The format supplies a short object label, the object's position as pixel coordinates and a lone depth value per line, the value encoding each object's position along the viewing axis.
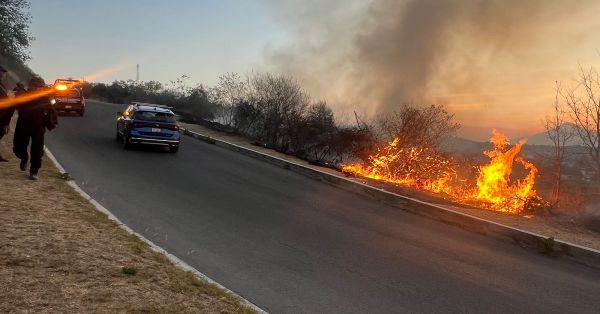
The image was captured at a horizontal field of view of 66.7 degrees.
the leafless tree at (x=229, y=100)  28.55
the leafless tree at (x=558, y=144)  19.31
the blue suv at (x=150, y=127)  15.78
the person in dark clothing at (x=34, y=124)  8.52
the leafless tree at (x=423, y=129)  17.97
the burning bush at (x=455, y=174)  11.97
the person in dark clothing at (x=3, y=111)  8.95
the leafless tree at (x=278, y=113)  23.98
